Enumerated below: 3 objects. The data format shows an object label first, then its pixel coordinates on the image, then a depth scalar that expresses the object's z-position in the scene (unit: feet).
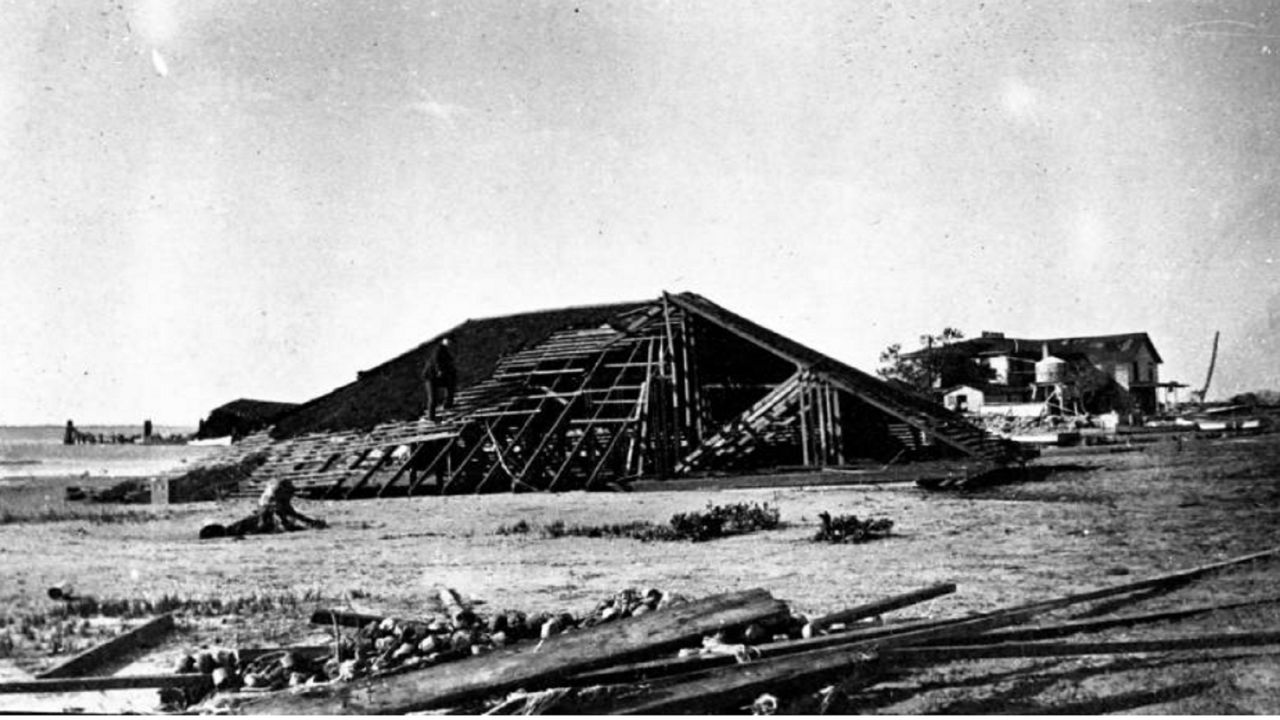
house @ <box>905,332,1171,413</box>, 199.00
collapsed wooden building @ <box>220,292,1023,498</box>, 68.18
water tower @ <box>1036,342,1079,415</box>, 169.99
